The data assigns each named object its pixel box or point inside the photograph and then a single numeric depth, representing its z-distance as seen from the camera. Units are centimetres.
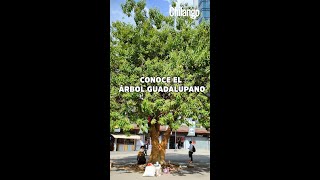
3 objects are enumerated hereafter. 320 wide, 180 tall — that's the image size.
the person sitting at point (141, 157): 1145
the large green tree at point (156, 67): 910
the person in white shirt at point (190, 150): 1224
